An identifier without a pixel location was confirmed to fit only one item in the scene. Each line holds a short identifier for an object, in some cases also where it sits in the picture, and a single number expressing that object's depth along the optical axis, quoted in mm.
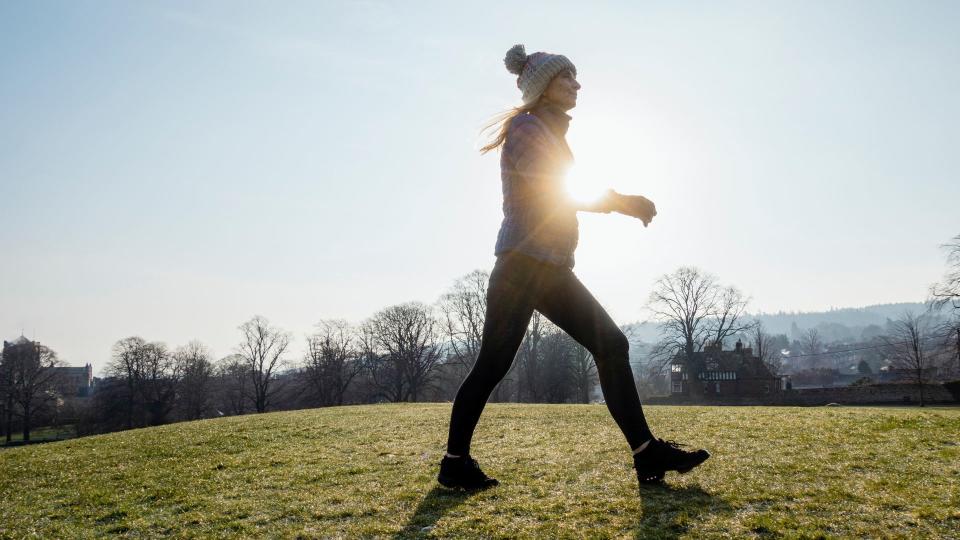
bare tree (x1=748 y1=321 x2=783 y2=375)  83388
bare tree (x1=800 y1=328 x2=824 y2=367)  187988
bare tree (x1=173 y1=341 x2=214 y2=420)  63500
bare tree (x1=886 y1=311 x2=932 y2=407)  37062
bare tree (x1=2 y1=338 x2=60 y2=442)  56750
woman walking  3686
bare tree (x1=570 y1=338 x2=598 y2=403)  58600
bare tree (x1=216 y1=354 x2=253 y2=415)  67438
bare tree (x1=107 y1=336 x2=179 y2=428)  59750
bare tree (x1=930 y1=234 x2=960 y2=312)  40188
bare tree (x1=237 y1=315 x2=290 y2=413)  62272
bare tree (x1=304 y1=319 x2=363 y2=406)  62844
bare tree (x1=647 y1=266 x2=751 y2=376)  59188
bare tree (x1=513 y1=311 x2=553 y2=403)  58094
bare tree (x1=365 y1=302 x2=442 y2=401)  61312
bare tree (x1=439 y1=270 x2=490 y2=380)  62219
